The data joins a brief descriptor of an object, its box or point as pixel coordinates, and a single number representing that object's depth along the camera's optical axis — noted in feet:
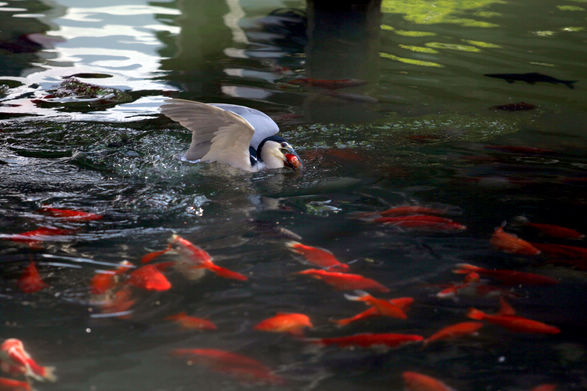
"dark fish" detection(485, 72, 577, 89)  28.71
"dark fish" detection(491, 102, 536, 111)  25.77
